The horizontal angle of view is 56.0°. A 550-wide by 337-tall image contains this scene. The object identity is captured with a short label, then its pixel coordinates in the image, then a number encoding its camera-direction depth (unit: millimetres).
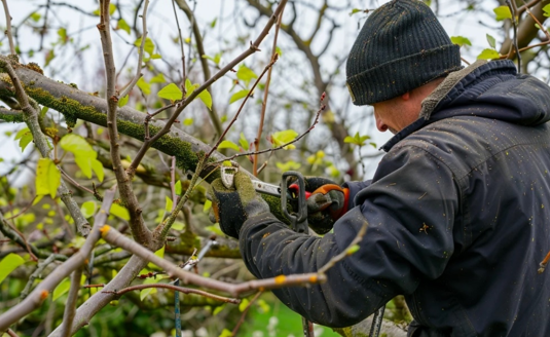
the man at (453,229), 1419
